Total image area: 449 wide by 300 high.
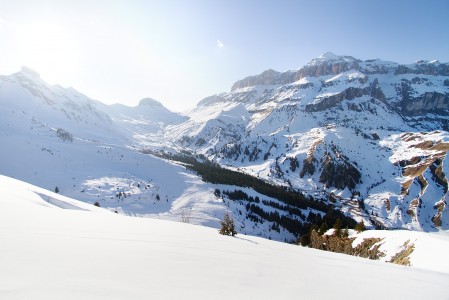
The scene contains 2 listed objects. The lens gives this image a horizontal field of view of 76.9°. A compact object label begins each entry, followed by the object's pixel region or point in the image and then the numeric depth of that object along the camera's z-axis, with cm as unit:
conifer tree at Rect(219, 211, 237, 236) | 1515
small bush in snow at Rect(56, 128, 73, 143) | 15712
